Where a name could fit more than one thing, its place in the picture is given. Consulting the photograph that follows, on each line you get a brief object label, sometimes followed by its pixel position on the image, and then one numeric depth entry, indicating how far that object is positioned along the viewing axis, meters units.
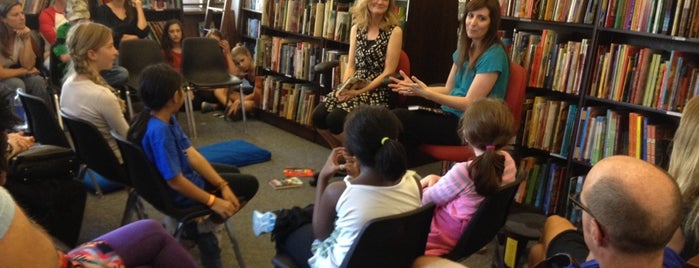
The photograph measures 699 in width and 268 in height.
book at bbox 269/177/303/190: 3.49
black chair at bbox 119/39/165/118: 4.34
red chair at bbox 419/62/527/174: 2.75
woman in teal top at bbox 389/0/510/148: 2.73
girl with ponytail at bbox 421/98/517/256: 1.86
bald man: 1.14
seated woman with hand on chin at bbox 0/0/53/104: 3.87
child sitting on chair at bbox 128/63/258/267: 2.06
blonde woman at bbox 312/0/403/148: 3.46
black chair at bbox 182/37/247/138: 4.51
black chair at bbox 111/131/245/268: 1.97
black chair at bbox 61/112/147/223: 2.22
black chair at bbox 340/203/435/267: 1.39
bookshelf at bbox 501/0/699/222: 2.68
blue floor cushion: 3.85
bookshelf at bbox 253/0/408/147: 4.25
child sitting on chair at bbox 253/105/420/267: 1.60
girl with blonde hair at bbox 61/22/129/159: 2.46
